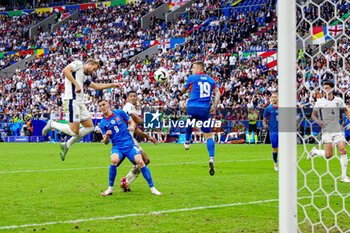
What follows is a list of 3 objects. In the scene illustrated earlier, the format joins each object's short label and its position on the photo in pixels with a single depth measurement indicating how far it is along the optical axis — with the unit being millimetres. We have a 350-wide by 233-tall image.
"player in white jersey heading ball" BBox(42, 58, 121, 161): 10008
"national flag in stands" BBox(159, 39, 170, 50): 35203
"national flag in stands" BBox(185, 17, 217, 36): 34906
